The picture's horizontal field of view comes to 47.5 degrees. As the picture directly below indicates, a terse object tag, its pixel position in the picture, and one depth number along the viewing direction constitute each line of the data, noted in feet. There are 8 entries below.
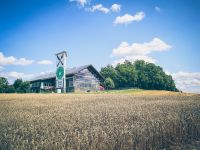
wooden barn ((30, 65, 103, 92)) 157.07
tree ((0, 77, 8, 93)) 169.82
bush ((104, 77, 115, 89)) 183.93
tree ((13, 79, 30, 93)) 167.53
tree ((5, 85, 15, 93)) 167.02
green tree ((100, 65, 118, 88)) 231.91
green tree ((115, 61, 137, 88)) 227.20
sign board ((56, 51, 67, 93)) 138.15
